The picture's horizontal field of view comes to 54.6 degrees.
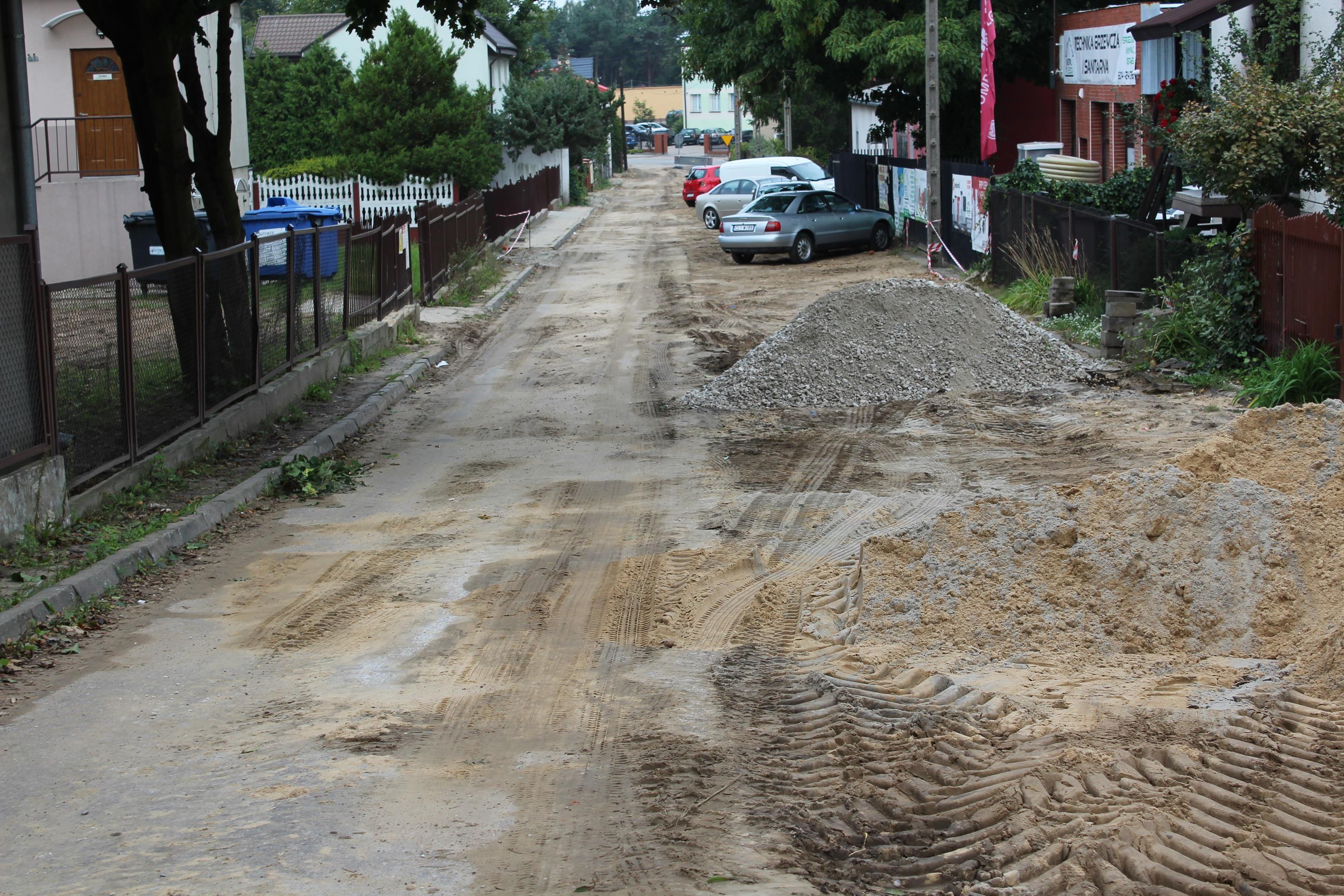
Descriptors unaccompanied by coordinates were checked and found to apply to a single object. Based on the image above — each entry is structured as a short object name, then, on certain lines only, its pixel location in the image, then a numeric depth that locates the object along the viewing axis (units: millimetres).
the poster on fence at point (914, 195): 30902
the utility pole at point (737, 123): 81688
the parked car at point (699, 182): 46594
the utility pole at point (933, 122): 26375
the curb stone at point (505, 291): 23734
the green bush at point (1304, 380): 11898
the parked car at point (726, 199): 38781
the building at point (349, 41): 43969
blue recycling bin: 24875
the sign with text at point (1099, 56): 26203
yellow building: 155000
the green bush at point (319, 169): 35656
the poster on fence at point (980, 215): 25109
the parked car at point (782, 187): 35531
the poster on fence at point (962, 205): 26859
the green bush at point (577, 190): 55719
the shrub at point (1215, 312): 13672
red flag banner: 26938
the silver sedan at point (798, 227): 29750
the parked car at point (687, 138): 119438
